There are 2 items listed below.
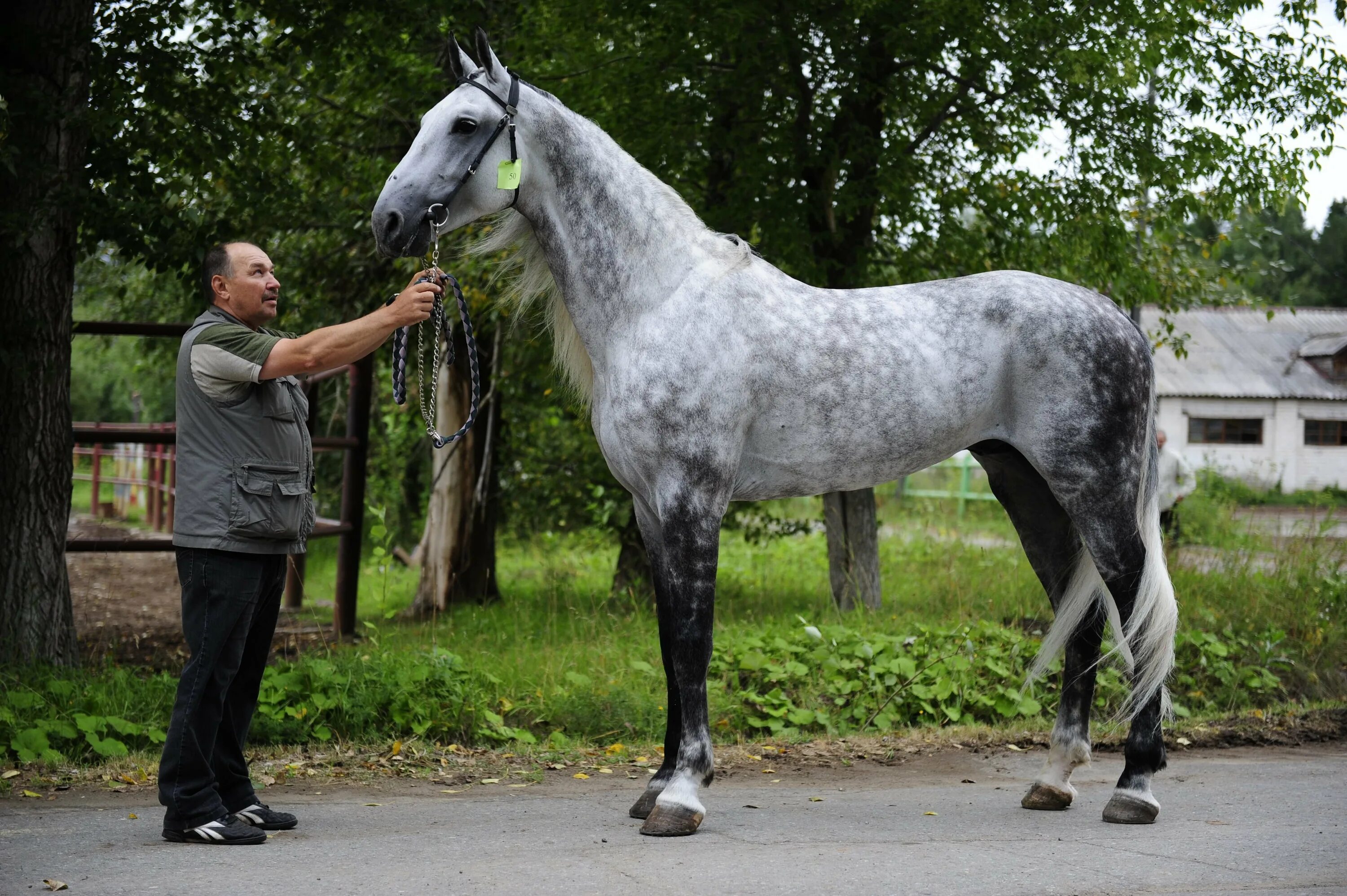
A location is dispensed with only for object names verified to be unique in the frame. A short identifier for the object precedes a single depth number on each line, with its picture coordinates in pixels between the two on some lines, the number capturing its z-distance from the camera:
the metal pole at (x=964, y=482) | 19.77
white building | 34.44
